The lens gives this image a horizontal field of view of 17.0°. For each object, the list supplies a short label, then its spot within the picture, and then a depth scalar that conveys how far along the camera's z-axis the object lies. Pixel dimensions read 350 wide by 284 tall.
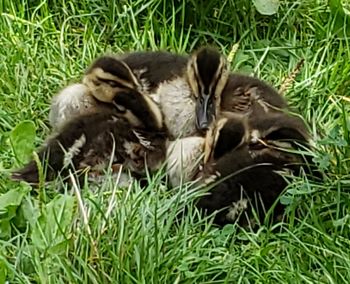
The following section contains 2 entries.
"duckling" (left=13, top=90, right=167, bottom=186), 3.71
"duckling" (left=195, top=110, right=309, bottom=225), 3.55
